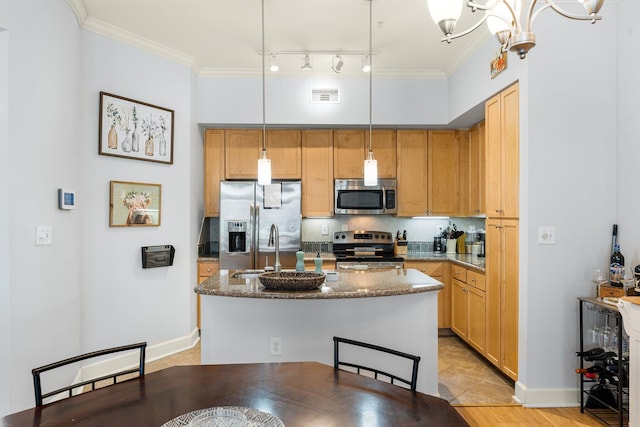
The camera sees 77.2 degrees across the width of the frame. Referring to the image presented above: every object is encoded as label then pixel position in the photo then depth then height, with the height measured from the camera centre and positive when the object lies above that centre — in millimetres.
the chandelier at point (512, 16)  1463 +764
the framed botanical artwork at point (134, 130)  3338 +780
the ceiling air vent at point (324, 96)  4438 +1353
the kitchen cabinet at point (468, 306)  3523 -835
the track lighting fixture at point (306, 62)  3862 +1519
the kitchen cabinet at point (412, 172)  4602 +531
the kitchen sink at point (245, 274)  2786 -398
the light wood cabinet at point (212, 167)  4492 +574
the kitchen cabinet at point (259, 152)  4527 +750
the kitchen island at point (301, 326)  2539 -689
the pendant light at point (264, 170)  2533 +304
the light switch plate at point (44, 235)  2471 -109
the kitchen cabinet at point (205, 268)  4238 -528
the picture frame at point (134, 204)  3402 +122
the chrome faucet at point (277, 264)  2646 -304
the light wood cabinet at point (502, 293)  2959 -584
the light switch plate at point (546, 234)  2760 -106
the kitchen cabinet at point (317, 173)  4574 +515
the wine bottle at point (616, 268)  2574 -321
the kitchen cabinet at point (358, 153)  4594 +751
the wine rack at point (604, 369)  2360 -941
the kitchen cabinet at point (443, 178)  4602 +464
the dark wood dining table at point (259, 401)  1100 -554
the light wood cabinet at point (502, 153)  2945 +510
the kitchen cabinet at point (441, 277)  4301 -629
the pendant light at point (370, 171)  2695 +318
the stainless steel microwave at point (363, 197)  4553 +241
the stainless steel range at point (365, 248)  4359 -349
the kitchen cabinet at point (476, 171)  4152 +507
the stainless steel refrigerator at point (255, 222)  4148 -41
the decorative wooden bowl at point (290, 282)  2340 -375
